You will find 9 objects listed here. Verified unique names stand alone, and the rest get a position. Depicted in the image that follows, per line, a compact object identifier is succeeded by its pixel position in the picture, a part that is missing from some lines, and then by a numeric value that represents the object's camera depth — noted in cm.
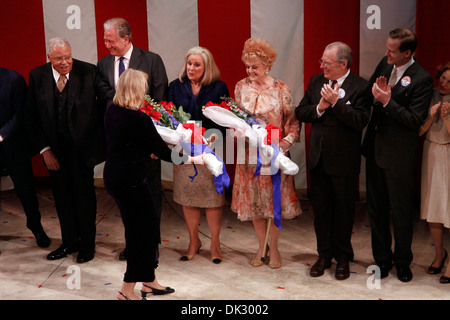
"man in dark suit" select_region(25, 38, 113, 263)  830
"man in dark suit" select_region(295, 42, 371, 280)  729
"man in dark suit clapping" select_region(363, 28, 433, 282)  718
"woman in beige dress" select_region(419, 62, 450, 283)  739
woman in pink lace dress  777
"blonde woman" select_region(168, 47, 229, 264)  807
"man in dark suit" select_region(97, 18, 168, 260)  833
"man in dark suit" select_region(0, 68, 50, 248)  870
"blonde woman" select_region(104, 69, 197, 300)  638
